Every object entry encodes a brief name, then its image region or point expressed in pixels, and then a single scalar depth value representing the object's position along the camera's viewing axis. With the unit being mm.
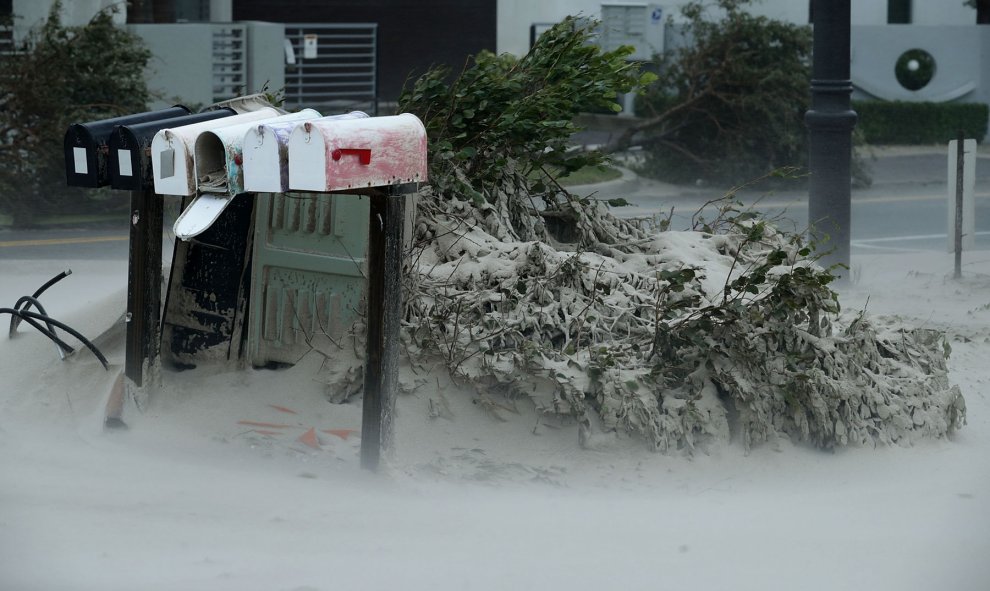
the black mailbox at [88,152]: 10203
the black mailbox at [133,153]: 10000
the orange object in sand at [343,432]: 10506
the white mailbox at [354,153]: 8359
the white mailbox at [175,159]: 9016
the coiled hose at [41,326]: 11509
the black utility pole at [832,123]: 18609
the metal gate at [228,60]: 33469
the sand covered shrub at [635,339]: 10516
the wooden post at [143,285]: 10625
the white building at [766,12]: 49062
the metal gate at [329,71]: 37344
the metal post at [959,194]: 18766
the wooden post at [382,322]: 9195
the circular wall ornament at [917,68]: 45625
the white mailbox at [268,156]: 8477
